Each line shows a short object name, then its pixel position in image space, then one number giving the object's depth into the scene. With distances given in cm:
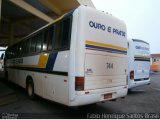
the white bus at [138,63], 616
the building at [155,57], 3883
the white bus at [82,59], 325
